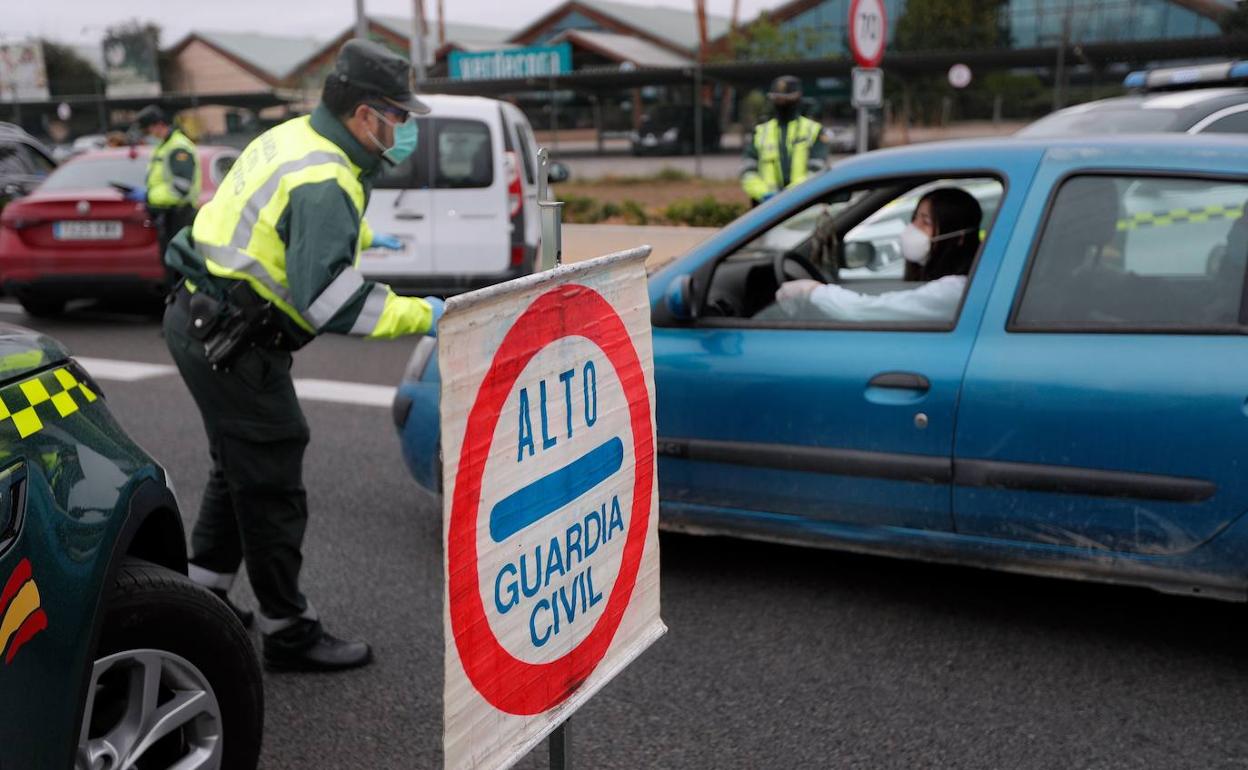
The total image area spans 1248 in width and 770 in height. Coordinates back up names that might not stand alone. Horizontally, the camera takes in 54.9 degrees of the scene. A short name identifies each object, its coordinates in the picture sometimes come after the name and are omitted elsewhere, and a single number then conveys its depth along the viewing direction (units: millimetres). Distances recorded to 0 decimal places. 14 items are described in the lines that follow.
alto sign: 1718
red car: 9250
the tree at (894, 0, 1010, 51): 31266
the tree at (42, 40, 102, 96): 64625
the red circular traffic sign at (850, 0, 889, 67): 8172
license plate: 9219
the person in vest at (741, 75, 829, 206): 9047
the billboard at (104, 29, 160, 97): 62031
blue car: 3148
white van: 9109
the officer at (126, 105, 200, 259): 8836
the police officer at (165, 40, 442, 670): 2961
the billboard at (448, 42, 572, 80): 31844
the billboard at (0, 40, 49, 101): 54456
